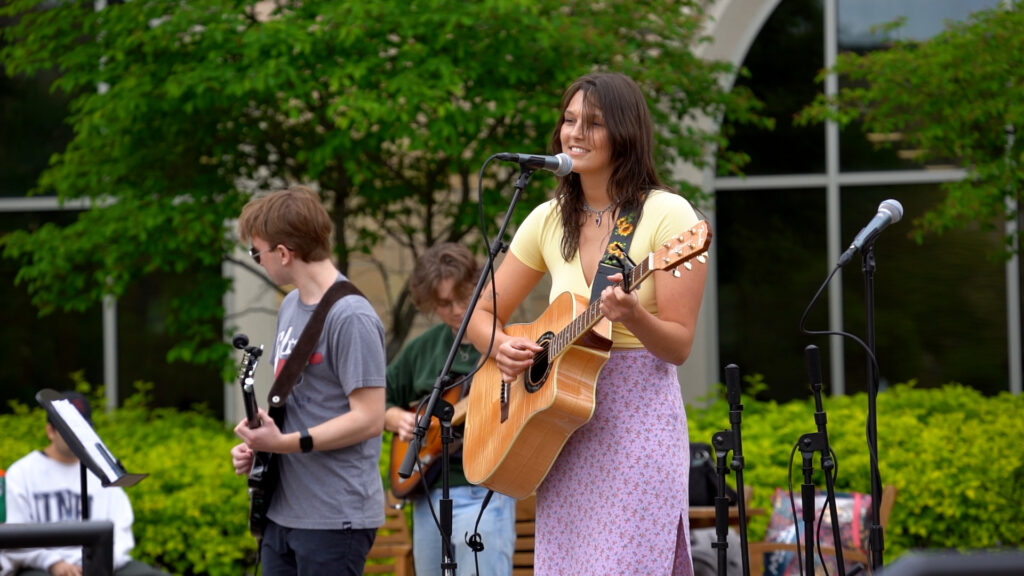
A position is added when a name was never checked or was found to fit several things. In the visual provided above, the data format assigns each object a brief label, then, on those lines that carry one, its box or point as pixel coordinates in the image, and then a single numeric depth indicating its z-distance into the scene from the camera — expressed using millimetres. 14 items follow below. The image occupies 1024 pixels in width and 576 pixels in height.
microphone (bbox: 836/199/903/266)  6645
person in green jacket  8891
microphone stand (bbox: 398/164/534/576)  6969
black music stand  7609
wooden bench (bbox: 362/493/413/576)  11648
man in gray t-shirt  7562
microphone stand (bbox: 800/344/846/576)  6859
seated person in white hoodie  11484
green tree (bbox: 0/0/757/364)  13477
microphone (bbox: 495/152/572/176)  6645
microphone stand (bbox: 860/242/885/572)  6734
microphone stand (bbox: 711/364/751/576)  6742
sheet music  7676
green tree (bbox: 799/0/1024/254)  13797
